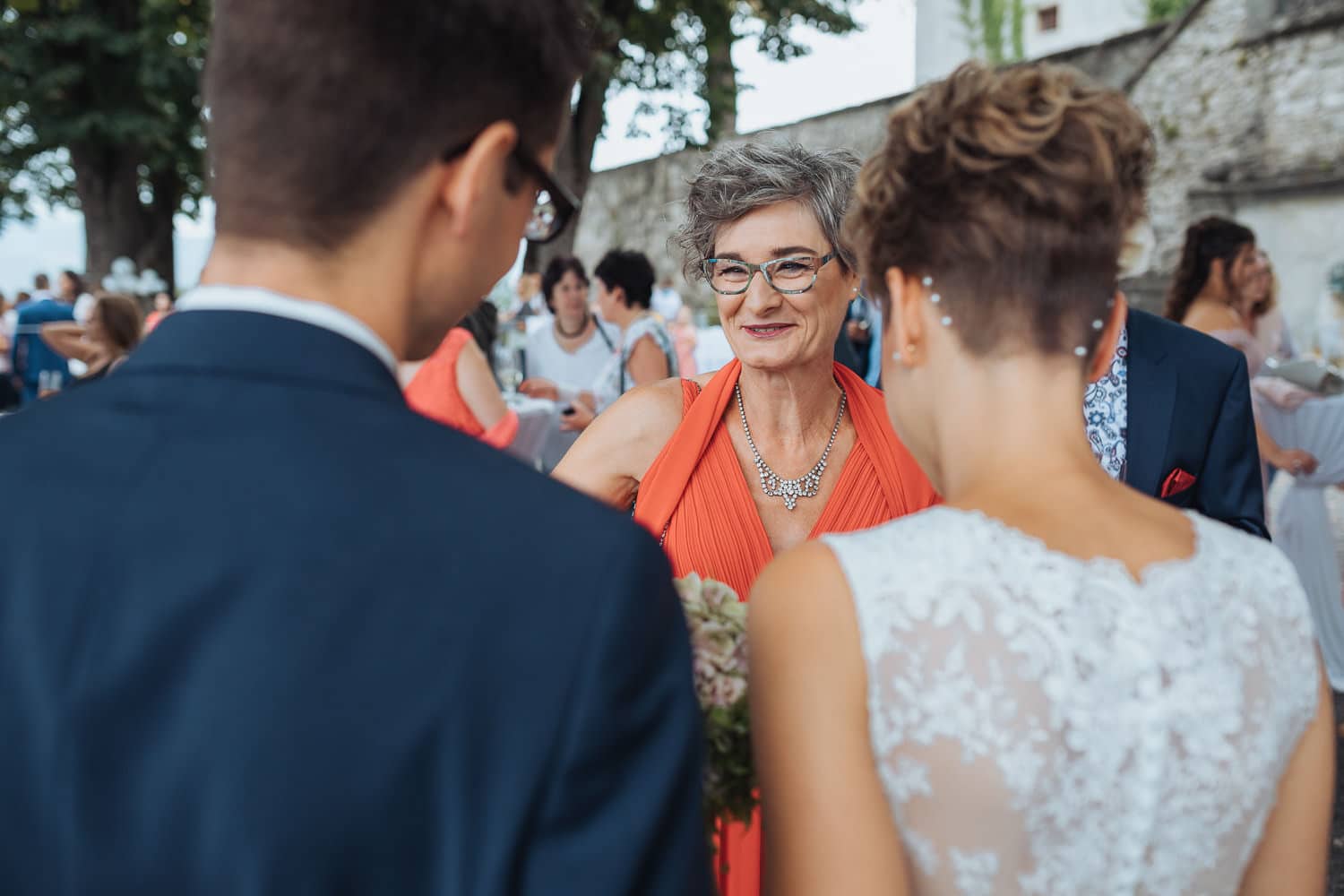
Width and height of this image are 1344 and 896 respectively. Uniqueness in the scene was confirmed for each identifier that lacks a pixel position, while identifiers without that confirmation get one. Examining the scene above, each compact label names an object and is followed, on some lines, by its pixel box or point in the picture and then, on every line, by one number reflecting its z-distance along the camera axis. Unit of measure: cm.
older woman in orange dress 268
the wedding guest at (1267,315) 524
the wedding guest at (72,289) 1478
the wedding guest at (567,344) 775
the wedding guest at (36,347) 1295
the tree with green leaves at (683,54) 1527
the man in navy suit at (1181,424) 283
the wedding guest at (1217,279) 493
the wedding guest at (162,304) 1611
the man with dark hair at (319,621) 85
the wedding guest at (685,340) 1012
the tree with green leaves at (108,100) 1645
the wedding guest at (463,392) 469
